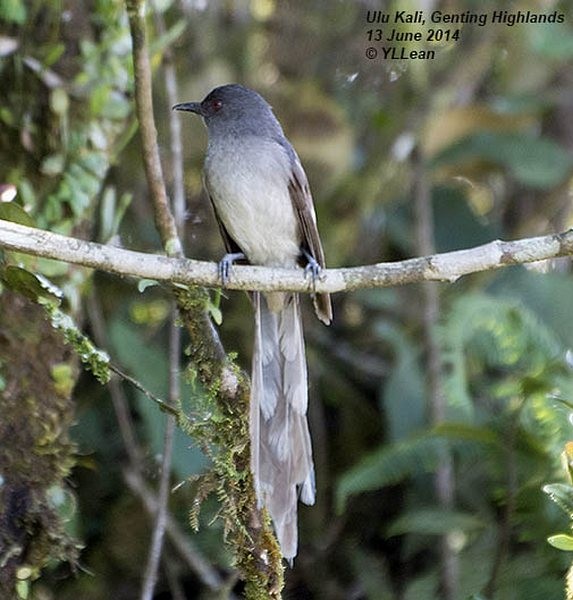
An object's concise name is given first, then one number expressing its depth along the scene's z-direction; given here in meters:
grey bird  6.63
